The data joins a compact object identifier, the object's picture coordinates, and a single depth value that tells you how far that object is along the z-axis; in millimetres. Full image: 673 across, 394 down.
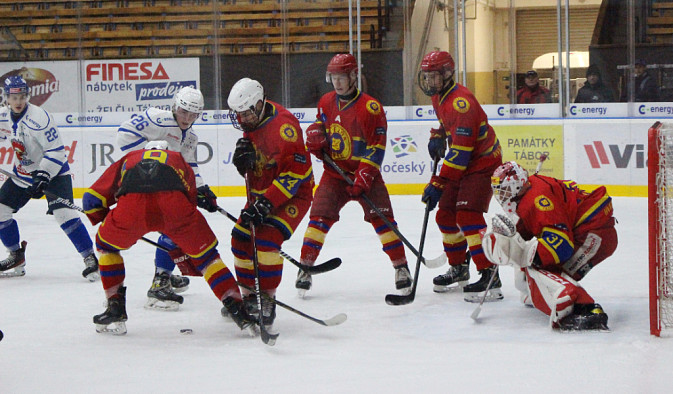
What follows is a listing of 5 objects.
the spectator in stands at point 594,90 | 16578
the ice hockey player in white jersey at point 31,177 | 9922
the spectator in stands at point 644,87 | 16266
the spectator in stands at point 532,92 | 17141
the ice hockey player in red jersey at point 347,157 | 8711
